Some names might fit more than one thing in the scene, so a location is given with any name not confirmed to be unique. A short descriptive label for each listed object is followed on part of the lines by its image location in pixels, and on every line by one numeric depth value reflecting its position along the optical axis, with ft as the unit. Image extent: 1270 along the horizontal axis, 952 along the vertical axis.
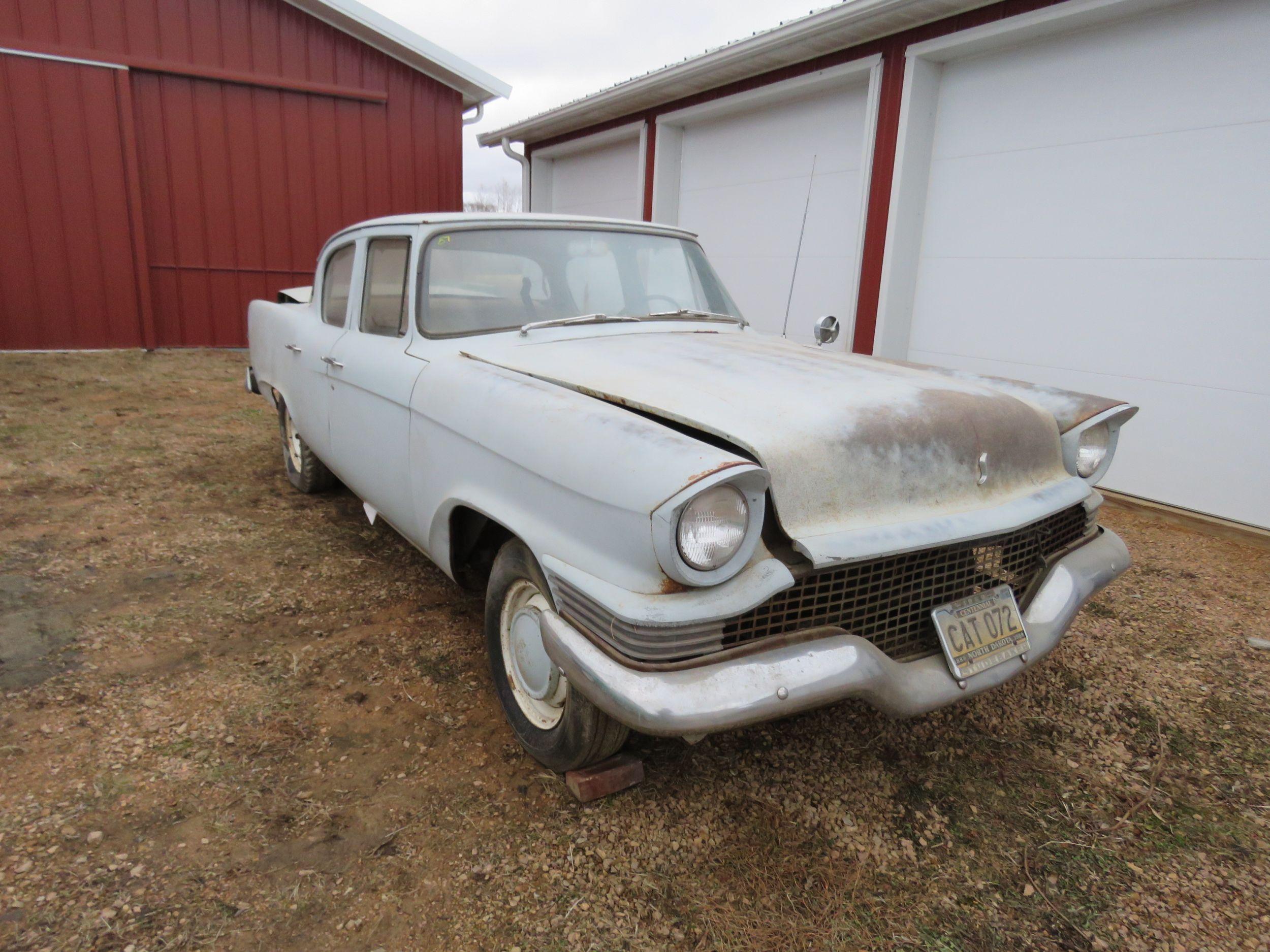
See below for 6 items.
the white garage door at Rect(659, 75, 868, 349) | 22.94
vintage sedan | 5.62
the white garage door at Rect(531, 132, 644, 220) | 31.94
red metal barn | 27.45
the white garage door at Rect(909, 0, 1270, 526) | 15.10
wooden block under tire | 6.85
